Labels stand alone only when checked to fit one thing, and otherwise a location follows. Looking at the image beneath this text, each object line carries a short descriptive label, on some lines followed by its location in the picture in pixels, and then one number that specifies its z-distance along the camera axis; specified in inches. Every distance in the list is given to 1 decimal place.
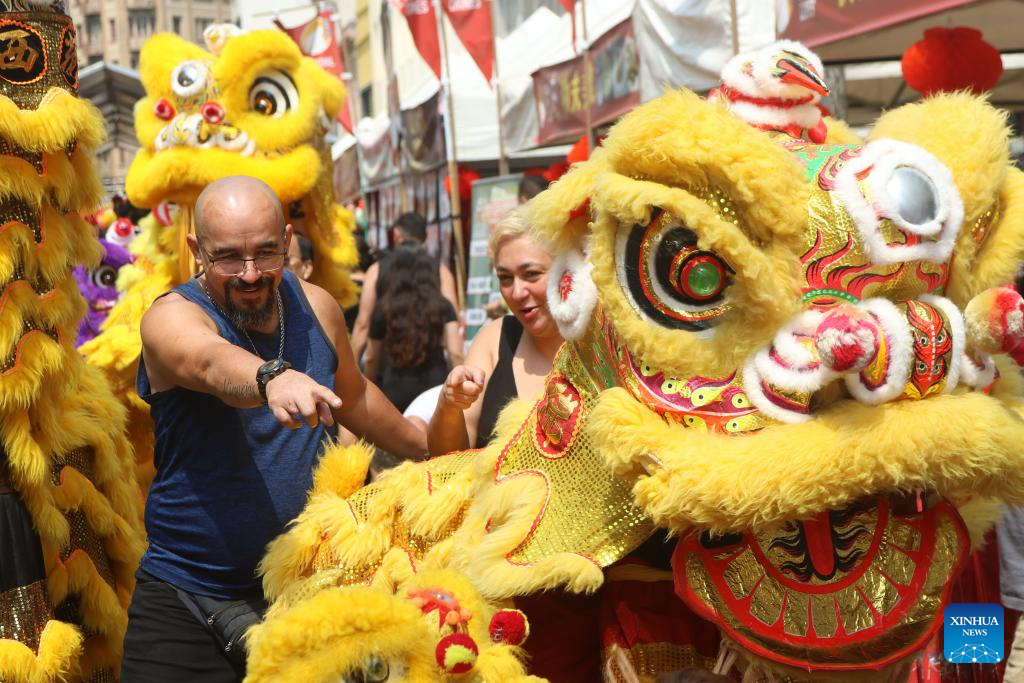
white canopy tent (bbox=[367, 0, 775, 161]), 253.6
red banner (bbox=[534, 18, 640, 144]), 306.0
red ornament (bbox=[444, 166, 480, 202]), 467.1
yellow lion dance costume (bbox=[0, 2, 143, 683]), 132.6
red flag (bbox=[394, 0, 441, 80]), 425.1
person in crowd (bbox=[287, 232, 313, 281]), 211.5
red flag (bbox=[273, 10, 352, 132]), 454.9
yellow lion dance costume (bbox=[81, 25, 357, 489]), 209.3
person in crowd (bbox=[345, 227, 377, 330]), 283.3
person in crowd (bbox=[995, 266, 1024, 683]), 126.6
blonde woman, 125.4
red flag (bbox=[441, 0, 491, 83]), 394.0
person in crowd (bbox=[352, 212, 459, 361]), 249.3
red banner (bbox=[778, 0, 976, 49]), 207.9
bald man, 108.3
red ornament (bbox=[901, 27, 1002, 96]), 150.6
